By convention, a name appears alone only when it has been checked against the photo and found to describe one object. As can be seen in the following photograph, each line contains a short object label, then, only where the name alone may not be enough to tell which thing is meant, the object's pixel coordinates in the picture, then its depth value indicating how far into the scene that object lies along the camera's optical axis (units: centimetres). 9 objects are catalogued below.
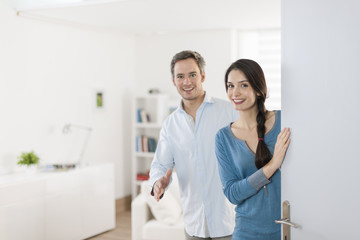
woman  187
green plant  437
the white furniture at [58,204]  394
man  248
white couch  405
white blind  564
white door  161
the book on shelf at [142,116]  607
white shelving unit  593
